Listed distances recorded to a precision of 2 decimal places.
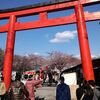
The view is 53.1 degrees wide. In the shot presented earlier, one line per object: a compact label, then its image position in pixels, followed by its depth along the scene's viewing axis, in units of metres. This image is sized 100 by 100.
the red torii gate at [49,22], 4.22
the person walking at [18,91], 2.64
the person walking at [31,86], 3.83
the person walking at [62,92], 2.95
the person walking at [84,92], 2.44
